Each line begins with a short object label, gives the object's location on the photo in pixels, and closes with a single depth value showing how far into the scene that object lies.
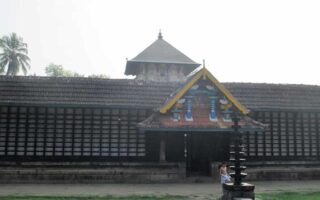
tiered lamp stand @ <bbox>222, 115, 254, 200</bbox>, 8.58
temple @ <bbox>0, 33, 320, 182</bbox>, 14.10
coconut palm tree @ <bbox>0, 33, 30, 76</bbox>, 47.22
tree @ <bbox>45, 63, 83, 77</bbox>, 60.62
